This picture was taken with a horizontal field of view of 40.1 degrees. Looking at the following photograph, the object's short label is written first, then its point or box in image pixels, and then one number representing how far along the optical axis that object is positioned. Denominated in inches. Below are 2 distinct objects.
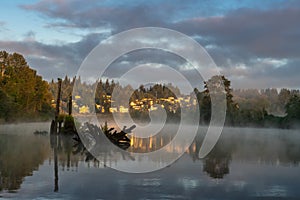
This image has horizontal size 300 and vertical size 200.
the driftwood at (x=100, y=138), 942.4
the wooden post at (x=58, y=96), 1264.8
